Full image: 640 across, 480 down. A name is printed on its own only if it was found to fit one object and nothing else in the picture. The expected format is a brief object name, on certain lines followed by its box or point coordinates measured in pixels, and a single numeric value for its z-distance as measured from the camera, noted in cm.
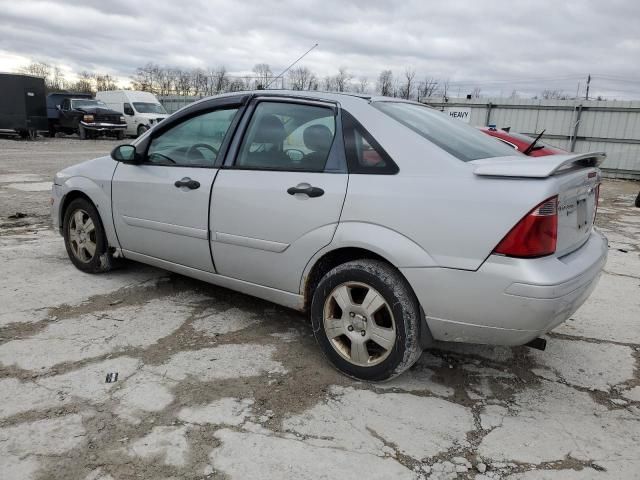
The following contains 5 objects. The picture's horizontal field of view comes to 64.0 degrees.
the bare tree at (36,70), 6881
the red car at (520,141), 818
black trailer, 1986
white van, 2400
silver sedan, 243
